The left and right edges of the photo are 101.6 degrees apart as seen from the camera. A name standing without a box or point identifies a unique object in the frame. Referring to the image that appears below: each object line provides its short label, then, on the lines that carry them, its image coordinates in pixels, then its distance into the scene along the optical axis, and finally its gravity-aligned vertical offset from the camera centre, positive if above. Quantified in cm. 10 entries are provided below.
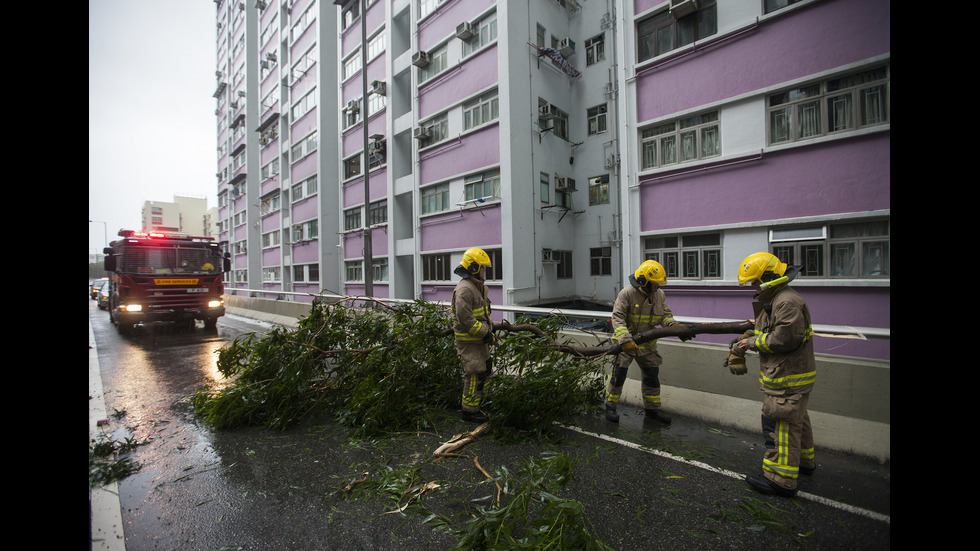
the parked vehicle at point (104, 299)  2165 -122
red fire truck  1094 -5
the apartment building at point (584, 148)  856 +393
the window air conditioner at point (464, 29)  1551 +942
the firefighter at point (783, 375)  305 -87
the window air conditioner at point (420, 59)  1762 +944
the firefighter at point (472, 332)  471 -72
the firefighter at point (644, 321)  460 -63
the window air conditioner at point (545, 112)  1542 +623
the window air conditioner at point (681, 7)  1028 +678
